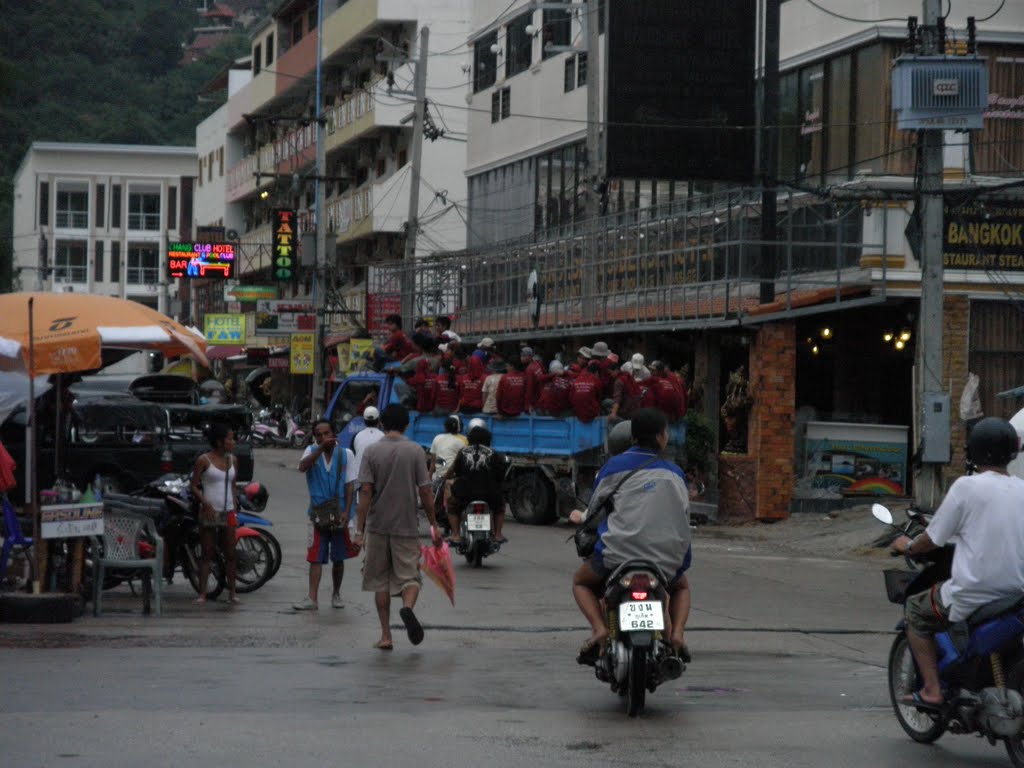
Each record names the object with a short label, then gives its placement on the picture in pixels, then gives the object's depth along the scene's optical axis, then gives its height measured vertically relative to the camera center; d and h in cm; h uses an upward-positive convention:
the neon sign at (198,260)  6581 +370
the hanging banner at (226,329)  7006 +119
